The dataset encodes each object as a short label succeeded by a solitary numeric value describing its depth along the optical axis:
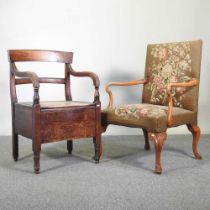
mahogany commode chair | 2.26
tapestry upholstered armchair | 2.30
